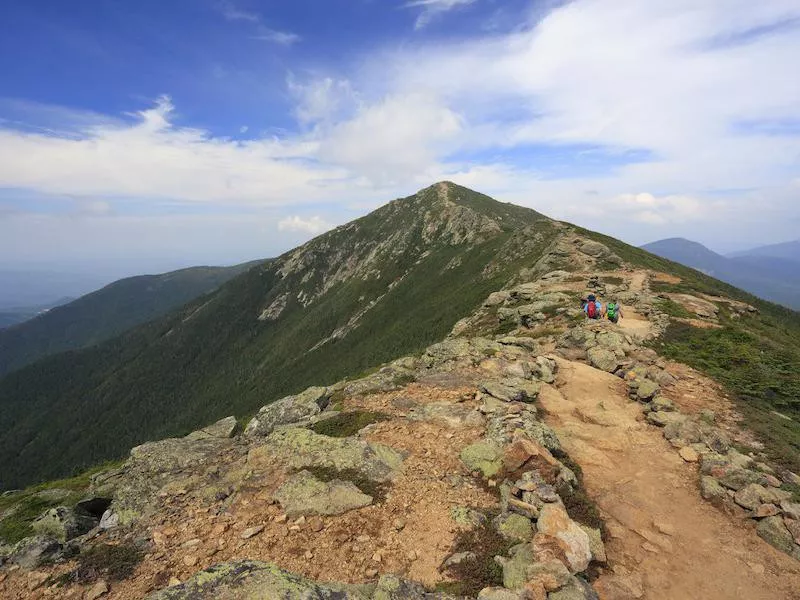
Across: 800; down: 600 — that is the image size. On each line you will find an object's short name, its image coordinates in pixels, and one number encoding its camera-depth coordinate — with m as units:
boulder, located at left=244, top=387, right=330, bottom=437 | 22.12
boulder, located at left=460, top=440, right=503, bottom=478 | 15.80
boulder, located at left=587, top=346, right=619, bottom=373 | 26.72
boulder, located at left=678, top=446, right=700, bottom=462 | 17.59
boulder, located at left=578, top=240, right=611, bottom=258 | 71.34
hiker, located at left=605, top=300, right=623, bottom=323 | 34.62
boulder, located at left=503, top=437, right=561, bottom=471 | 15.52
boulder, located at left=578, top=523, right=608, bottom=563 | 12.12
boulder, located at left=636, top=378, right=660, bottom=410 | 22.23
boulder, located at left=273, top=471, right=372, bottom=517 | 13.95
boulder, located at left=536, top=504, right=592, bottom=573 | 11.29
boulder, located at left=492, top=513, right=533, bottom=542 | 12.26
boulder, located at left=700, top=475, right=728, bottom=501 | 15.46
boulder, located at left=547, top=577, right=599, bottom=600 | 10.01
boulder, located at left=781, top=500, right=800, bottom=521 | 13.86
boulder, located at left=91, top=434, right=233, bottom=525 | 15.00
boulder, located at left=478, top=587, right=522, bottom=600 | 9.88
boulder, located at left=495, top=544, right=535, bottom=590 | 10.50
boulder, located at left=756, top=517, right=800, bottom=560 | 13.23
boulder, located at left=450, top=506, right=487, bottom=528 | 13.16
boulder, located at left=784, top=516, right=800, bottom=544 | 13.38
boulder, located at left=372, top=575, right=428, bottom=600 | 10.02
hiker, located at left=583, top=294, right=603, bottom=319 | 35.19
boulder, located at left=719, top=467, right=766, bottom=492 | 15.49
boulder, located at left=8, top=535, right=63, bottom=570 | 12.35
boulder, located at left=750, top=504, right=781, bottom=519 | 14.07
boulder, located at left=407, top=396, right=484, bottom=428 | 19.28
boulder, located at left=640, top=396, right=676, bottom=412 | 21.16
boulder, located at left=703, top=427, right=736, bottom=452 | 17.91
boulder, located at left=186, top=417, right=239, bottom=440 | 21.98
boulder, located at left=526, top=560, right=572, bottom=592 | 10.23
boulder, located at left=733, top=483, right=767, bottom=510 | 14.59
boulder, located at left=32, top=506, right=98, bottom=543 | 14.55
